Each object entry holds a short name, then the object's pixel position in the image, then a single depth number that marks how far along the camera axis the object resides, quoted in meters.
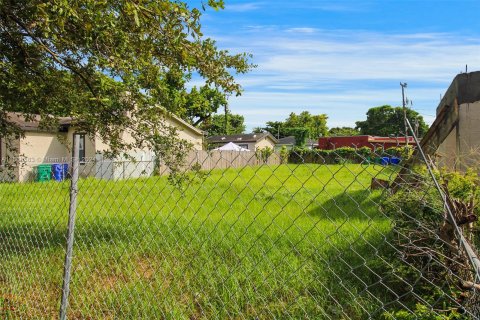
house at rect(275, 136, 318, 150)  61.59
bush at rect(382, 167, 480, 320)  2.34
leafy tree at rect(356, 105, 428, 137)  81.42
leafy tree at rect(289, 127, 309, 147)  63.87
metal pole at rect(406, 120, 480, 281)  1.30
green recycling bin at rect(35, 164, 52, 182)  16.14
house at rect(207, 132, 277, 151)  46.12
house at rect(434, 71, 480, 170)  4.03
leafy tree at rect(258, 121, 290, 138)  74.19
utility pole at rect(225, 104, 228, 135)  54.75
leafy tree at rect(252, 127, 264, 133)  73.52
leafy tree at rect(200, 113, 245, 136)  51.83
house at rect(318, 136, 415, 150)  45.88
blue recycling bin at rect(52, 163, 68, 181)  16.26
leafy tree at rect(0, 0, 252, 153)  3.11
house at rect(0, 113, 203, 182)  17.59
